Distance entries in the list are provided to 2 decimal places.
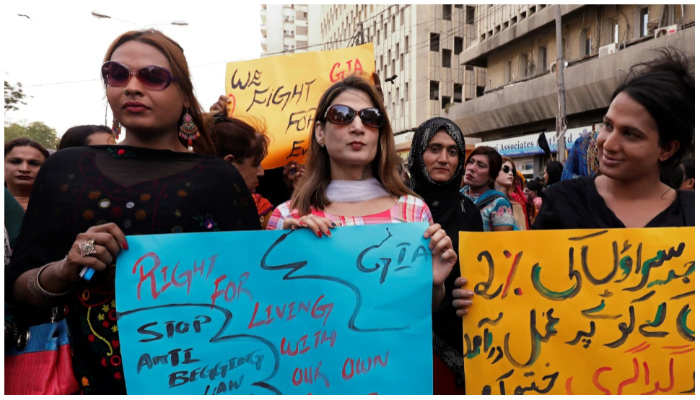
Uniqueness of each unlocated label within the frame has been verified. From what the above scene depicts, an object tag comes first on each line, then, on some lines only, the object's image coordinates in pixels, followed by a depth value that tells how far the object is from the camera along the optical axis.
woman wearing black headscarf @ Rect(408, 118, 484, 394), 2.78
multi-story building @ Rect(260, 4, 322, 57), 87.19
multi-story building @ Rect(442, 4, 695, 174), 19.12
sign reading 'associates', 20.41
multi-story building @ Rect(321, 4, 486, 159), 37.81
